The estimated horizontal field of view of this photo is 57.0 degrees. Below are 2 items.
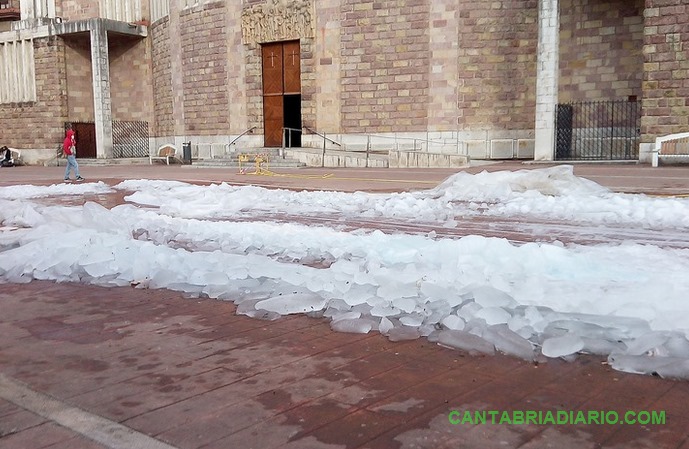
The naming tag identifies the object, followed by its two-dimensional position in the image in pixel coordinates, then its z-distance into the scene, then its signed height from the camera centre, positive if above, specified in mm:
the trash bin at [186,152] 29095 +102
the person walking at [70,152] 16516 +89
